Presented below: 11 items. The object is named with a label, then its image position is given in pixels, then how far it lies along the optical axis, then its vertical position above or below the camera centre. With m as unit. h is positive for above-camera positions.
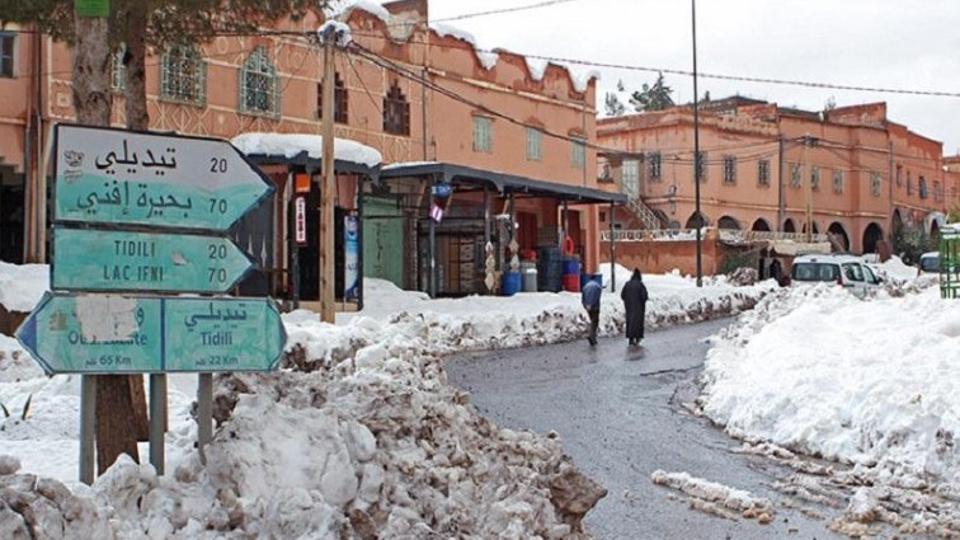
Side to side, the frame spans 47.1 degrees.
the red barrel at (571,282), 34.12 -0.50
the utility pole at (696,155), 39.58 +4.19
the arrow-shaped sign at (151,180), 5.93 +0.49
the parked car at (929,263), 48.28 +0.07
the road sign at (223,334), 6.12 -0.38
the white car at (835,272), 32.12 -0.21
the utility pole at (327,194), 18.27 +1.22
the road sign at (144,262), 5.88 +0.03
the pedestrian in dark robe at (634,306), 22.48 -0.83
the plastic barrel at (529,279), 31.59 -0.37
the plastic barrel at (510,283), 30.30 -0.46
